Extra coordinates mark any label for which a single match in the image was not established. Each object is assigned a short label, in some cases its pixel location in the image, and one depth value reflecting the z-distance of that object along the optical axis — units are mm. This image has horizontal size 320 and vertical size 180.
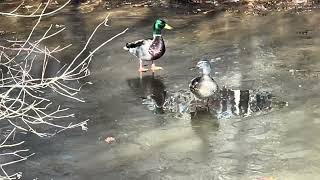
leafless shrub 6013
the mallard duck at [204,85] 6781
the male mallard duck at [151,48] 8346
